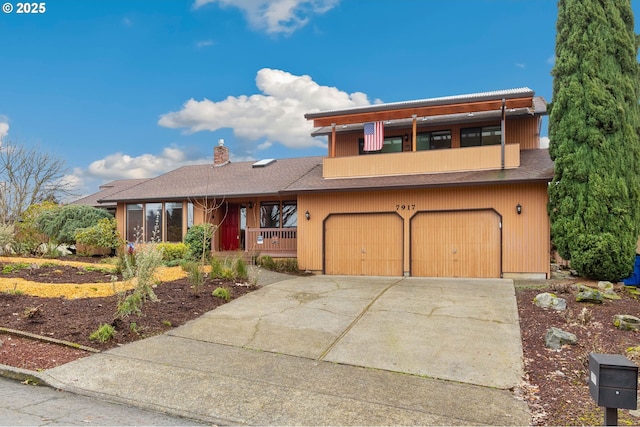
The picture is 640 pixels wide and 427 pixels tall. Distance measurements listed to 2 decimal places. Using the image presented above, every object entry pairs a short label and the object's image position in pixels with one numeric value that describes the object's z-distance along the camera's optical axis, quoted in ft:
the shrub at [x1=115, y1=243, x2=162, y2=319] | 25.18
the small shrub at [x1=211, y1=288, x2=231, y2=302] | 31.68
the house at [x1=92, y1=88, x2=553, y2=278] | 41.75
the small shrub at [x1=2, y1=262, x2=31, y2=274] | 37.88
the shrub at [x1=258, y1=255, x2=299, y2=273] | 48.67
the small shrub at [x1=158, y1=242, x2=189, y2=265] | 51.16
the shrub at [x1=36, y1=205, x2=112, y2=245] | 61.82
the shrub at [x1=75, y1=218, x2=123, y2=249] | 57.98
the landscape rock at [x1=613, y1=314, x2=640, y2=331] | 24.20
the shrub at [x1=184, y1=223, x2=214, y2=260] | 51.83
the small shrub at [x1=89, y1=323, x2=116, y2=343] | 21.58
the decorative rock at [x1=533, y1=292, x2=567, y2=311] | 28.32
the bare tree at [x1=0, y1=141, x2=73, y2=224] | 91.09
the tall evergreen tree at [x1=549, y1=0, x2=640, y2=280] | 36.27
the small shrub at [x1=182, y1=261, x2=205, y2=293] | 31.55
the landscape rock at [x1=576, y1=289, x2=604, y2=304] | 29.45
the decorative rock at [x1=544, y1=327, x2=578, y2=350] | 21.97
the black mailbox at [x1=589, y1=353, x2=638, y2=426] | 10.30
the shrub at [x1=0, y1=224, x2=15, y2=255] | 50.19
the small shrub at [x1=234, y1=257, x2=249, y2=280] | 37.96
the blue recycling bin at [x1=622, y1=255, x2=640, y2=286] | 40.52
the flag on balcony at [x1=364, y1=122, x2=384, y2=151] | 49.32
